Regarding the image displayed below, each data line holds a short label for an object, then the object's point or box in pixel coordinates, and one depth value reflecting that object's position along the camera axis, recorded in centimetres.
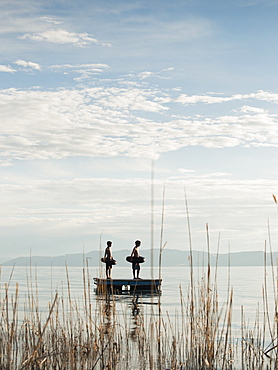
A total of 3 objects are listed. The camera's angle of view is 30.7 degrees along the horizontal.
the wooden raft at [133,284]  1647
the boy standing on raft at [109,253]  1618
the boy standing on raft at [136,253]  1639
